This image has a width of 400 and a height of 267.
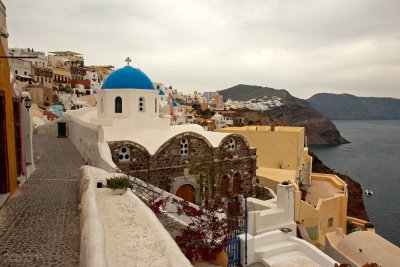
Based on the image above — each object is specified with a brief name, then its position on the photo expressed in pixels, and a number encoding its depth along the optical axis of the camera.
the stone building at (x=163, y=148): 15.23
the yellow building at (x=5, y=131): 8.36
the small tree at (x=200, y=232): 8.24
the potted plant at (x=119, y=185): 7.74
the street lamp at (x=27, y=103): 12.17
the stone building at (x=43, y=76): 56.31
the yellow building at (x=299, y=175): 19.17
